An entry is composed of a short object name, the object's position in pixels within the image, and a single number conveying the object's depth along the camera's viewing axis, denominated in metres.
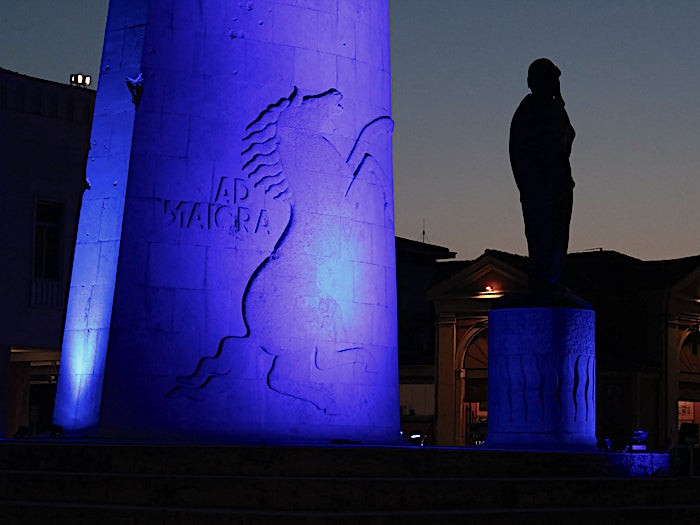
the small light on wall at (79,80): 37.28
